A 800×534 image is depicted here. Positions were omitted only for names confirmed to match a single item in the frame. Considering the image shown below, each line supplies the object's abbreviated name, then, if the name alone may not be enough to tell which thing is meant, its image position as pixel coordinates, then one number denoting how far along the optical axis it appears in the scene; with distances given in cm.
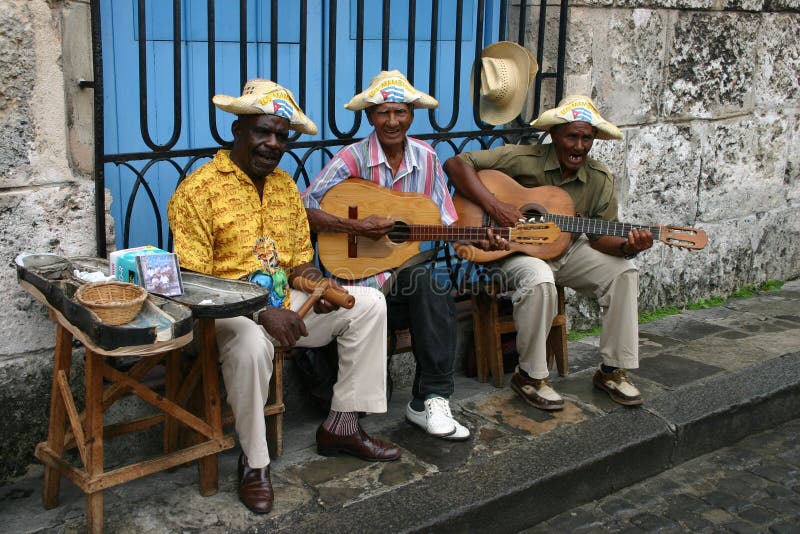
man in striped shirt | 379
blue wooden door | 378
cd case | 287
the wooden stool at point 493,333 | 442
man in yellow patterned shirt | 316
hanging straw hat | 445
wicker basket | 258
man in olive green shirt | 410
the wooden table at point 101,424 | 285
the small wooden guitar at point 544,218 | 416
